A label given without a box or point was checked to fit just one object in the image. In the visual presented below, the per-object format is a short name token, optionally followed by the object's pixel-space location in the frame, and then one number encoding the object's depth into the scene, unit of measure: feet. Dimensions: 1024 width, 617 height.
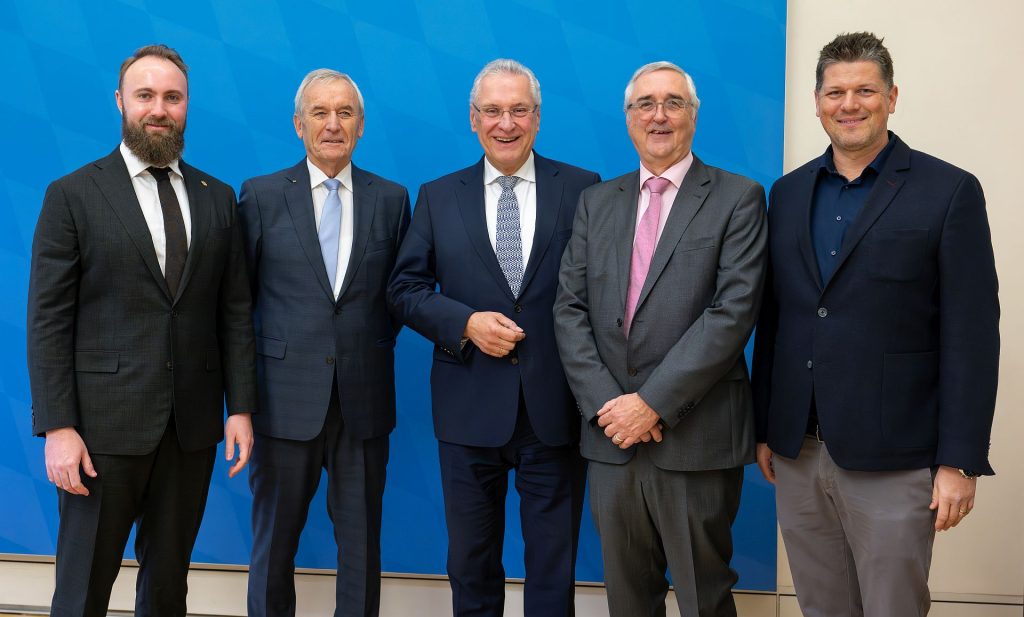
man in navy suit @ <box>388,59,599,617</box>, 8.22
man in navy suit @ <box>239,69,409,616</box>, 8.75
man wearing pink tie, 7.38
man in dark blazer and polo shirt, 6.79
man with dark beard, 7.47
